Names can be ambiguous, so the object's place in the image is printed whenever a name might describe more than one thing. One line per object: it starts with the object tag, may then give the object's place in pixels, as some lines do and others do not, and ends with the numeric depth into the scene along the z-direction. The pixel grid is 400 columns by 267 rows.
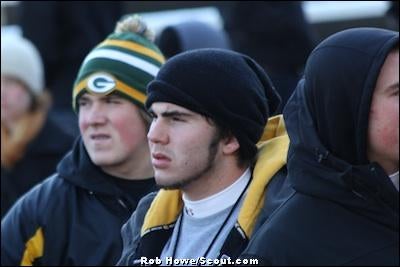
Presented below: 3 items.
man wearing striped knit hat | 10.63
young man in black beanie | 8.48
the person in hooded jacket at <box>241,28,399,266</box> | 6.95
